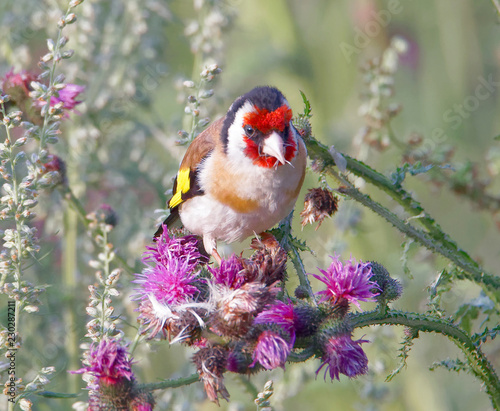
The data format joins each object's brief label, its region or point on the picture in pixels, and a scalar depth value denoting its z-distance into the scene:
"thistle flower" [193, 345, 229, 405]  3.70
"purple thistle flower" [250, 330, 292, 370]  3.48
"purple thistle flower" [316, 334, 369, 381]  3.65
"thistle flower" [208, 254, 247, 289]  4.04
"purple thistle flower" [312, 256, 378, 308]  3.88
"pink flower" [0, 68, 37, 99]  5.52
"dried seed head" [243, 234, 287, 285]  4.08
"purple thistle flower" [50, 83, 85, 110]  5.60
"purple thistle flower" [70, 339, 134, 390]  3.77
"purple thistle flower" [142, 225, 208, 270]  4.40
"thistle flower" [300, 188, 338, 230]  4.55
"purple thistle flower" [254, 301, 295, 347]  3.67
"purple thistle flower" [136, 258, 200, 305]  4.03
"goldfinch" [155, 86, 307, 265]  4.78
